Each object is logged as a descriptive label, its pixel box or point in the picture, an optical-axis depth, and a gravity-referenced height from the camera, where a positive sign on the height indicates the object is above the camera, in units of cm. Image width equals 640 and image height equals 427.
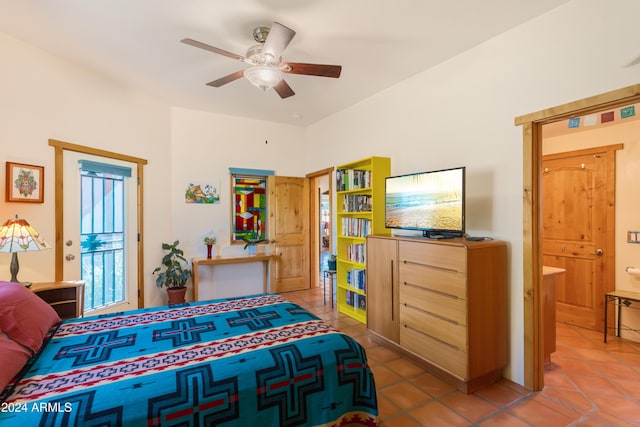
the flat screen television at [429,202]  241 +9
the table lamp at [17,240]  216 -19
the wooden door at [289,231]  495 -31
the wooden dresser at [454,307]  219 -75
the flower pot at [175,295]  387 -105
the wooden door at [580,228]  337 -20
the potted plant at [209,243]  435 -44
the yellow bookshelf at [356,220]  346 -10
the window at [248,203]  474 +15
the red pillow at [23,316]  146 -54
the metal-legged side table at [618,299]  296 -90
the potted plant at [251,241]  468 -44
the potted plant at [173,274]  389 -81
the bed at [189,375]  115 -71
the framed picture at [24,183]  250 +26
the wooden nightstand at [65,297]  247 -70
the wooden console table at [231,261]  411 -69
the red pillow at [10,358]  121 -63
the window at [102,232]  324 -22
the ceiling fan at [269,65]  205 +113
